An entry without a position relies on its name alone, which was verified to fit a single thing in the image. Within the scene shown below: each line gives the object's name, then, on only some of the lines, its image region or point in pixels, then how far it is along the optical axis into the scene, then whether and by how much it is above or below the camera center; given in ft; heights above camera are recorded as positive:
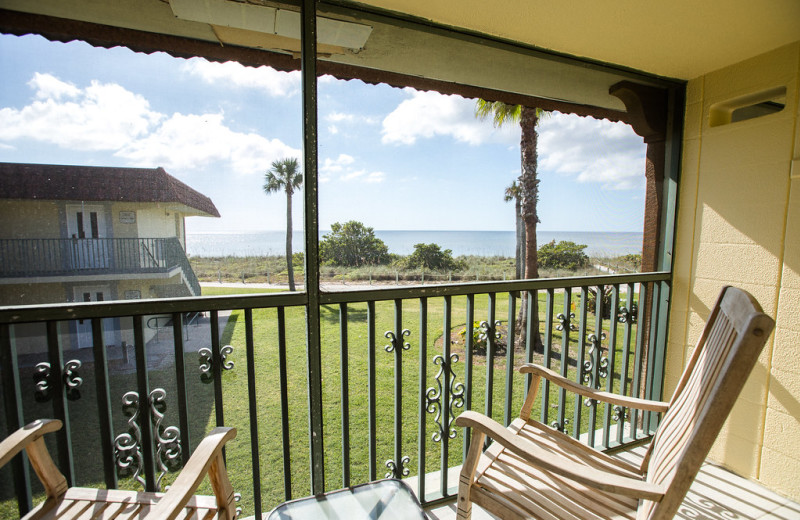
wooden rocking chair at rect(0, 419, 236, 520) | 3.41 -2.74
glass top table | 4.00 -3.12
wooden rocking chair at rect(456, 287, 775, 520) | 2.92 -2.16
